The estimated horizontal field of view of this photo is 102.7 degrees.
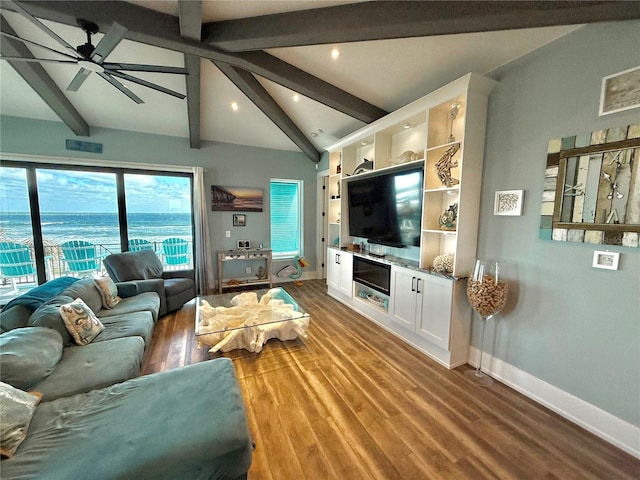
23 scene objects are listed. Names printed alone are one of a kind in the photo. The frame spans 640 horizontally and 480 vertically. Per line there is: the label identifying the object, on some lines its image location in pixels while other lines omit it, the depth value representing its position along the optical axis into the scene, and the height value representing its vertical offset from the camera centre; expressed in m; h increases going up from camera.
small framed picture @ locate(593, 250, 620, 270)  1.64 -0.26
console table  4.65 -0.87
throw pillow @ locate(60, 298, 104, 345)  2.02 -0.89
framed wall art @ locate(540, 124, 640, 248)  1.57 +0.21
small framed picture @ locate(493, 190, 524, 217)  2.12 +0.14
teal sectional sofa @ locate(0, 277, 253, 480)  1.08 -1.03
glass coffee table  2.57 -1.12
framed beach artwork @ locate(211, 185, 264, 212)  4.77 +0.31
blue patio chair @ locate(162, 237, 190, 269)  4.75 -0.71
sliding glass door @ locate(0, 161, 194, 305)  3.73 -0.08
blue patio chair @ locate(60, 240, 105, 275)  4.10 -0.72
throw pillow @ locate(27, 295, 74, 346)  1.92 -0.81
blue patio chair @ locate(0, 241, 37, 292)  3.69 -0.74
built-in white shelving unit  2.32 +0.24
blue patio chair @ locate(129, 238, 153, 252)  4.41 -0.54
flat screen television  2.89 +0.13
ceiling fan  1.83 +1.22
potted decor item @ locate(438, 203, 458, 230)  2.57 +0.00
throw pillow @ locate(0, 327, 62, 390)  1.44 -0.88
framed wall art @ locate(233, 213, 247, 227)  4.96 -0.10
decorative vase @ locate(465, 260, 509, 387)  2.15 -0.61
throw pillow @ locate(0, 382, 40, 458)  1.10 -0.96
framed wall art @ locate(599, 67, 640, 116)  1.55 +0.81
